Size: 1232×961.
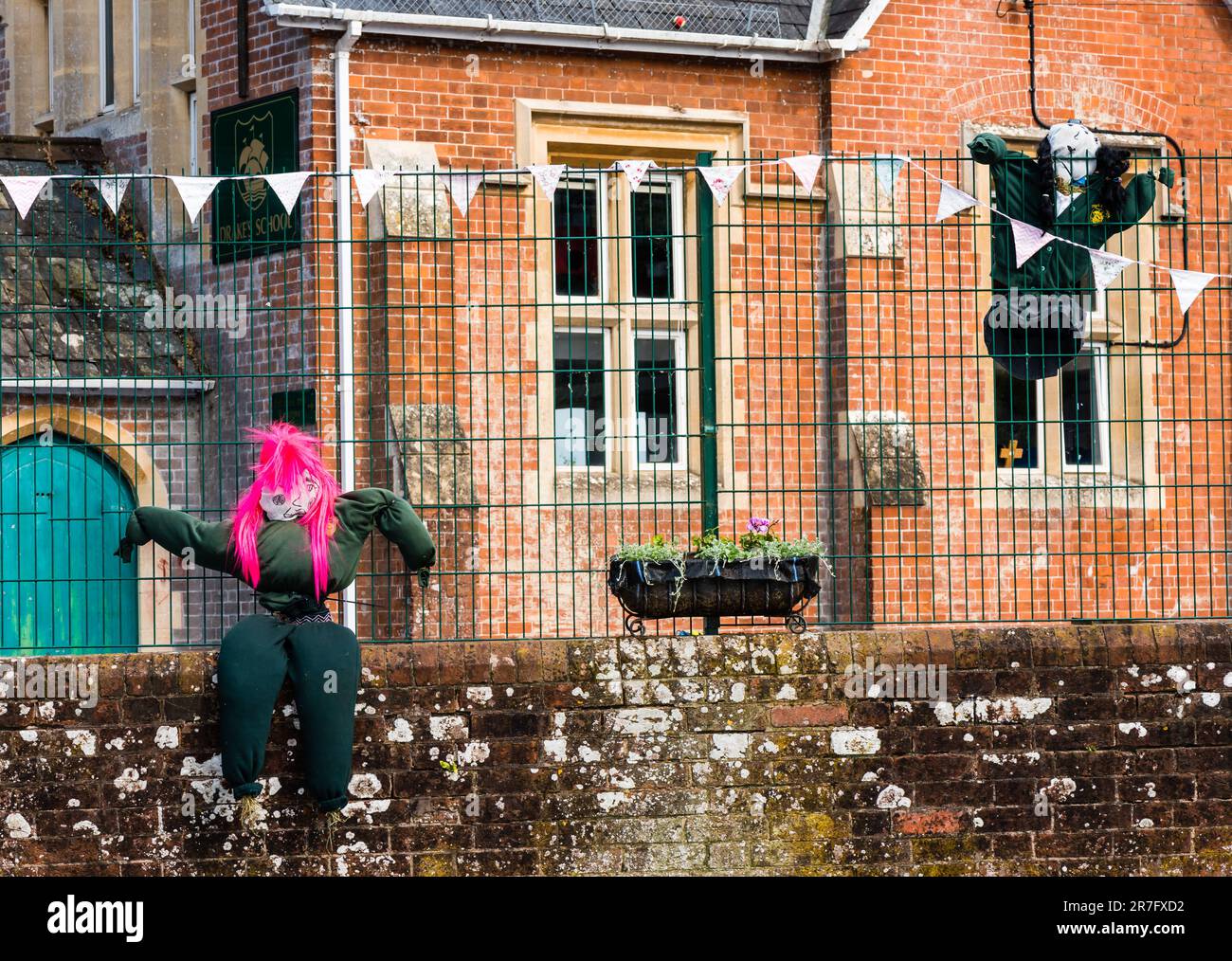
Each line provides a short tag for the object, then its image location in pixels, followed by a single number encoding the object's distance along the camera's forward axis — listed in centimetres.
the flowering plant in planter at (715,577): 1817
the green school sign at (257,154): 2839
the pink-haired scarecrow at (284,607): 1687
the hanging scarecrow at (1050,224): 2016
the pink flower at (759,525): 1859
